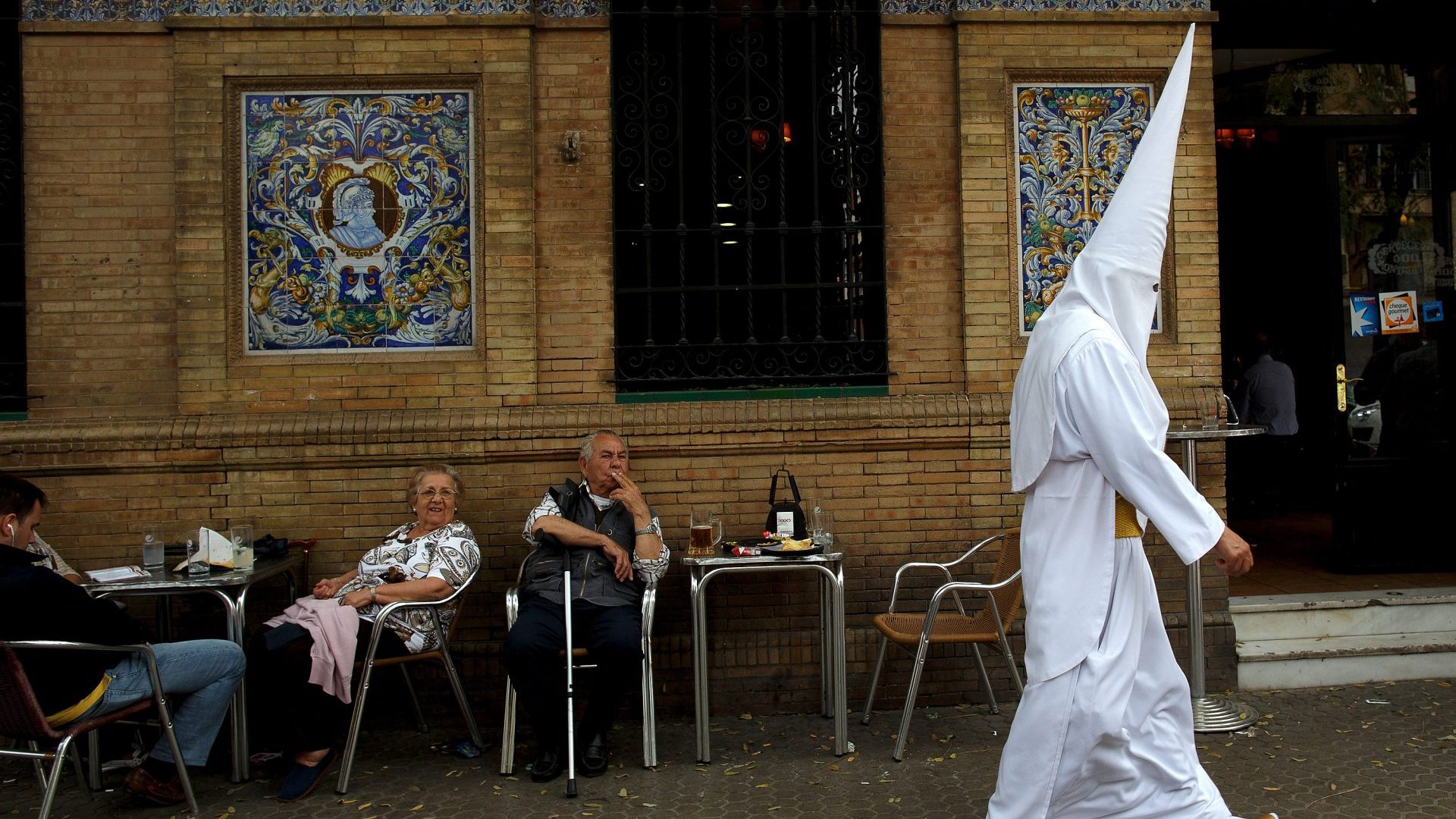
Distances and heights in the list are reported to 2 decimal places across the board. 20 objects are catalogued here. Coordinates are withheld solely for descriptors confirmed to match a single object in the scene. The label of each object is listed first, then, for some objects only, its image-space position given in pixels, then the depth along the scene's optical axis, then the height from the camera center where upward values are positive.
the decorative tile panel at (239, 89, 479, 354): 6.54 +1.14
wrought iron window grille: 6.68 +1.25
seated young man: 4.46 -0.93
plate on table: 5.62 -0.62
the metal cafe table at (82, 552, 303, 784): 5.25 -0.71
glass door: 7.77 +0.34
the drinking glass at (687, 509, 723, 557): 5.71 -0.57
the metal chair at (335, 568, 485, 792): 5.22 -1.10
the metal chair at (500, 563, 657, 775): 5.43 -1.30
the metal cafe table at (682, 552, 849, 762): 5.48 -0.89
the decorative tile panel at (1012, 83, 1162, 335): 6.64 +1.33
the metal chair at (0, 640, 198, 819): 4.29 -1.06
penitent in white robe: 3.69 -0.69
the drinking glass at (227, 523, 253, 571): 5.61 -0.57
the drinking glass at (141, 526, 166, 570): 5.68 -0.59
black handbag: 5.90 -0.48
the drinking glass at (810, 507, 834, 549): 5.88 -0.54
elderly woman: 5.20 -0.90
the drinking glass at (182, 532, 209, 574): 5.50 -0.62
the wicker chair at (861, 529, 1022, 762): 5.48 -1.01
